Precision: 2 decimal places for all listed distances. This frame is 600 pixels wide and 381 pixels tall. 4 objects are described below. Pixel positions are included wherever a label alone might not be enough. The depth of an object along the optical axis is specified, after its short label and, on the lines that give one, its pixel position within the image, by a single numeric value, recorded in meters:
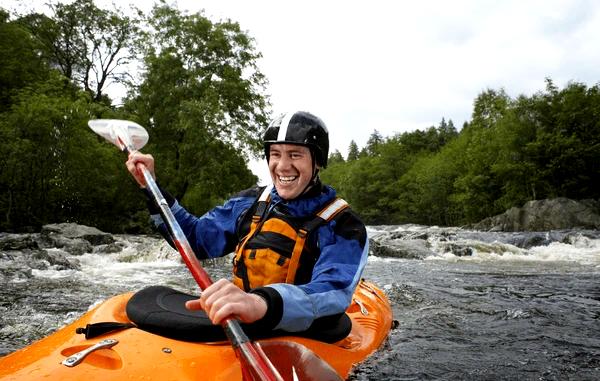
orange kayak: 1.73
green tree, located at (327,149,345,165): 108.66
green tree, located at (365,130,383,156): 95.69
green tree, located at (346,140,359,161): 106.34
